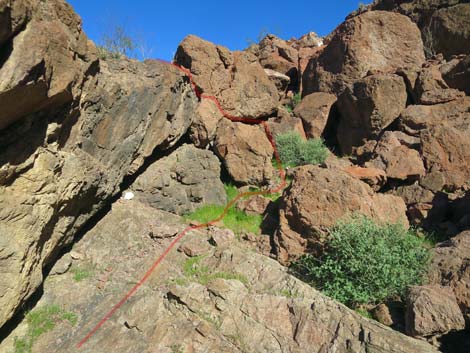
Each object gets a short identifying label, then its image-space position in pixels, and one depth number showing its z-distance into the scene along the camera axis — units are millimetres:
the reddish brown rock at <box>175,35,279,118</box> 9180
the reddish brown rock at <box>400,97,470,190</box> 7410
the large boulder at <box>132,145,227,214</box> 7406
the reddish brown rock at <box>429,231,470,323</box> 4570
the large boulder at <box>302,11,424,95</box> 10523
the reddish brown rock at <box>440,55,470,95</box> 9000
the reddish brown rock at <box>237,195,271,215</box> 7410
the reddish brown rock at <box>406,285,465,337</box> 4328
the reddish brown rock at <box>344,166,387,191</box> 7309
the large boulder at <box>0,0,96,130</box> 3818
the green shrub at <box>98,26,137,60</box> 6789
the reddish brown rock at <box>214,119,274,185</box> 8266
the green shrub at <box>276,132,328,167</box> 9180
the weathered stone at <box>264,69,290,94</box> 12078
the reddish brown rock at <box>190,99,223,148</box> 8398
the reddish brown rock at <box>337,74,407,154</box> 9109
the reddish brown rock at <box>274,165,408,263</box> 5906
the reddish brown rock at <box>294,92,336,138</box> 10305
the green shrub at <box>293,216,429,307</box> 5160
